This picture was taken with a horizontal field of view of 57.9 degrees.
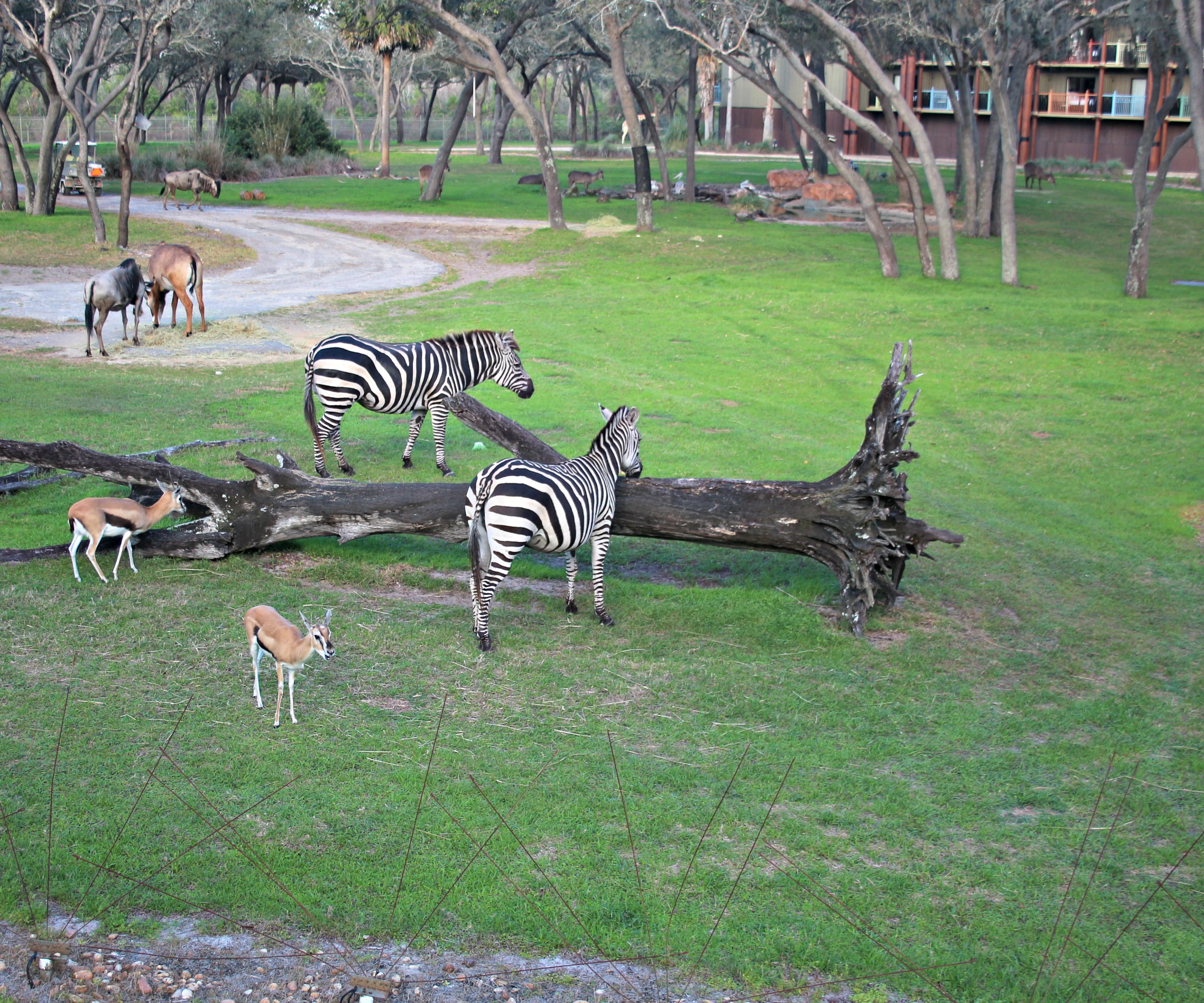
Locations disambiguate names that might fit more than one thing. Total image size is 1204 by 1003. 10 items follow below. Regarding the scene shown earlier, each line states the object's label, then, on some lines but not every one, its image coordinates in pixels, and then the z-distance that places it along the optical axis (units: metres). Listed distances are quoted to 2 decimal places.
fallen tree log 8.73
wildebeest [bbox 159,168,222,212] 36.38
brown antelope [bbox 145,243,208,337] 18.77
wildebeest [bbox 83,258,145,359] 17.28
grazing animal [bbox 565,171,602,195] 43.69
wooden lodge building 57.44
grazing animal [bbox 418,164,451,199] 40.44
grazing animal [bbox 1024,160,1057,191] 47.44
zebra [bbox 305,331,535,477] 11.67
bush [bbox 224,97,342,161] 48.69
